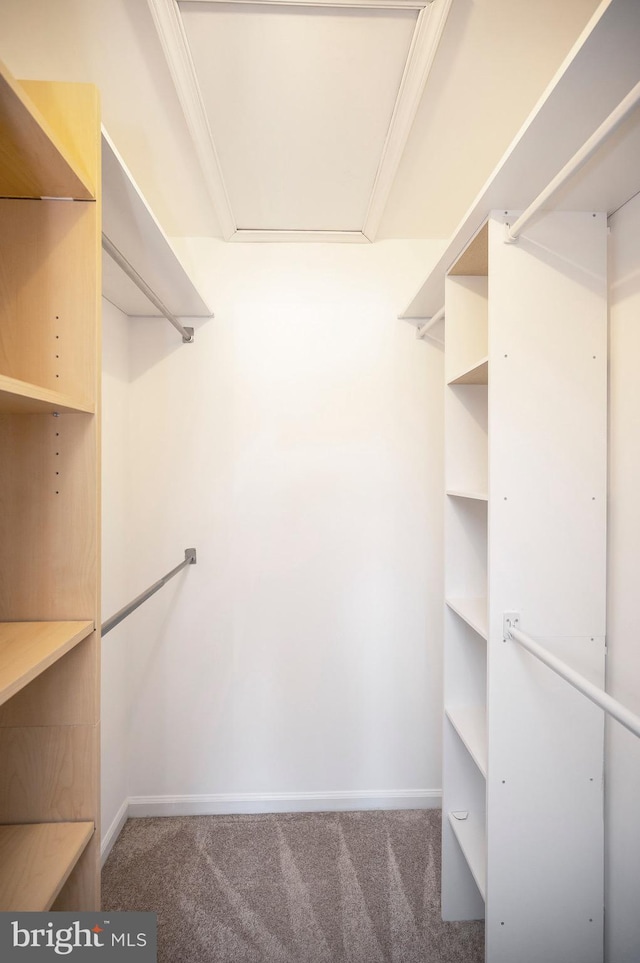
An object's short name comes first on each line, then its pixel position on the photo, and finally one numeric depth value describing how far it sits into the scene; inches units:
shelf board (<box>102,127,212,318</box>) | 41.1
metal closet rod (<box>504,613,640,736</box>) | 30.5
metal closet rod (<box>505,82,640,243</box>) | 26.7
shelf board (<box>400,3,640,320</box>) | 28.1
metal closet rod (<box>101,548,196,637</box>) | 42.4
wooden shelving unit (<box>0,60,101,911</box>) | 32.8
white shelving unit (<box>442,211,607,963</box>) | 44.1
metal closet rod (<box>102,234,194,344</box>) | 42.3
